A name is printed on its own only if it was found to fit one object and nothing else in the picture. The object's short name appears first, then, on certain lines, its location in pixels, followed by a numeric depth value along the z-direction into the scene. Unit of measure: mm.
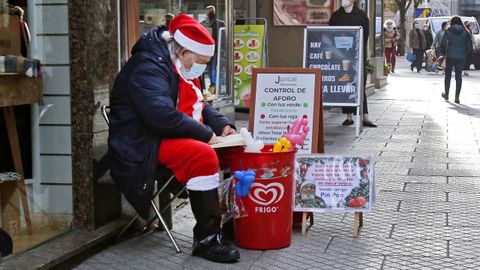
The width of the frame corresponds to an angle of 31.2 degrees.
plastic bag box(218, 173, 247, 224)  5324
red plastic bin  5266
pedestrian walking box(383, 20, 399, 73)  27188
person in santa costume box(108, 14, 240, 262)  4992
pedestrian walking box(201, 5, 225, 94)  9819
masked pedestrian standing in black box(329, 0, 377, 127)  11586
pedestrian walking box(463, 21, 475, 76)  26880
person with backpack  16469
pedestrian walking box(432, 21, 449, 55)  25959
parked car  28866
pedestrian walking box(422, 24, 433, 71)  28797
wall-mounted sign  14195
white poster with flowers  5773
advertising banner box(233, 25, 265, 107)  12953
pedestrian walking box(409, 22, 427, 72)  28425
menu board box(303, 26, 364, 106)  10898
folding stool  5250
